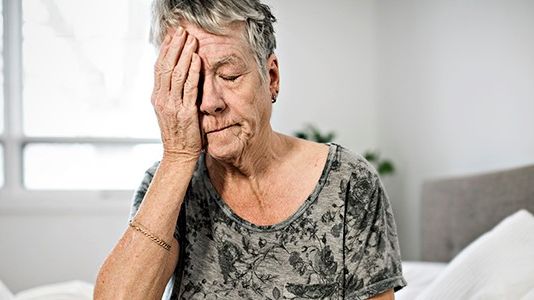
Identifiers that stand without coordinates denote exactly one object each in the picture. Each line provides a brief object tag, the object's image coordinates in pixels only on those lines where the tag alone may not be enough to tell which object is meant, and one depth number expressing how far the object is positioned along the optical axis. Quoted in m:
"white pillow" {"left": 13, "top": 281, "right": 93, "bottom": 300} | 2.22
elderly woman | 1.29
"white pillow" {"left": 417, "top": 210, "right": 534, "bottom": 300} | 2.00
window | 4.23
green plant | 3.81
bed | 2.06
